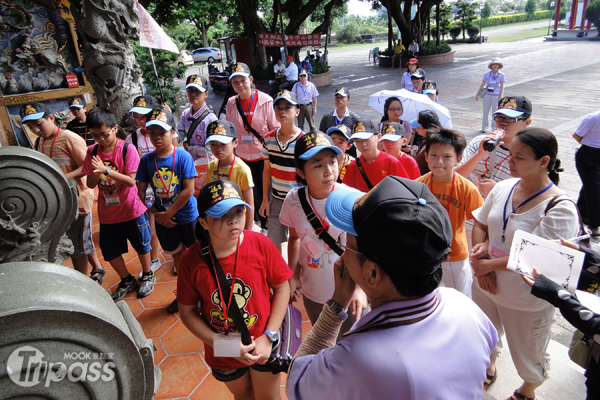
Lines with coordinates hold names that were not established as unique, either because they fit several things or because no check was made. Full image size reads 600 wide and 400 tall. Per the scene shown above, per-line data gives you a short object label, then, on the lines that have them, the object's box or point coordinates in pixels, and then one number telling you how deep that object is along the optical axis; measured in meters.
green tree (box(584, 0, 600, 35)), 28.67
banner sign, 16.14
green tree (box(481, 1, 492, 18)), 48.57
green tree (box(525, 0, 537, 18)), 53.03
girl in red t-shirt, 2.00
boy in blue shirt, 3.35
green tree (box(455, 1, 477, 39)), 34.07
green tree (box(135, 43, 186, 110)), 11.06
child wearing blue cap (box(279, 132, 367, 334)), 2.34
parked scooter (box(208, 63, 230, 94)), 17.20
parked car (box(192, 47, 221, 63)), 29.17
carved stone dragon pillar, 6.48
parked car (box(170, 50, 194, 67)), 24.59
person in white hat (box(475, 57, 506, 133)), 8.48
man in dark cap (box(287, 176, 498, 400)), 1.04
